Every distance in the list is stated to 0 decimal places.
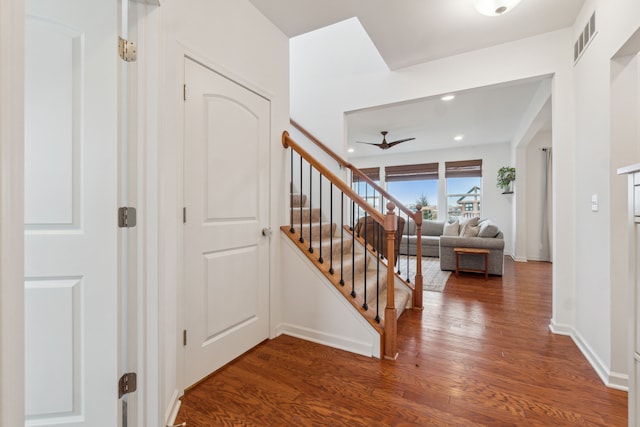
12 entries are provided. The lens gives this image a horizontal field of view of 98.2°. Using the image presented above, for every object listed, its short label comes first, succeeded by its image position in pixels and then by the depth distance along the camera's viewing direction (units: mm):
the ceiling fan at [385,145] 5307
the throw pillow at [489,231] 4410
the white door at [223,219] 1653
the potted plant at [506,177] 5891
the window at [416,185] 7523
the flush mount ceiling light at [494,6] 1884
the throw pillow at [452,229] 4978
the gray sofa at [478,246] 4293
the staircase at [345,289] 1984
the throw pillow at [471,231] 4574
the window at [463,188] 6984
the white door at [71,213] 1096
